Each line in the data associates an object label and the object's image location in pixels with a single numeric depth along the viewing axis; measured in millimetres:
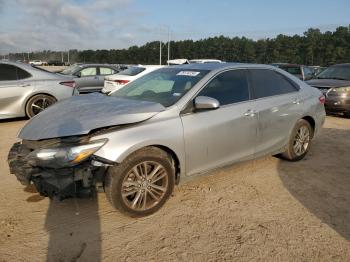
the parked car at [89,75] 13820
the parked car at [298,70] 14229
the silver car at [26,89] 8297
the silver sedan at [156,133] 3406
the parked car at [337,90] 10164
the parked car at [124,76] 11445
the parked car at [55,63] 78544
